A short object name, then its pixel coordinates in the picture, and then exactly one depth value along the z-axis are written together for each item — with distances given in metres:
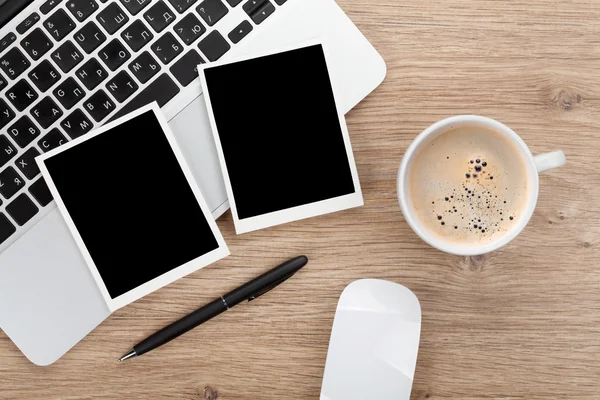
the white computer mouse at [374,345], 0.62
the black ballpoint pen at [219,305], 0.64
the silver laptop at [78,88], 0.59
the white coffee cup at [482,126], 0.55
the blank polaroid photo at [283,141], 0.62
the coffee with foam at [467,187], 0.59
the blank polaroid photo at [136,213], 0.61
